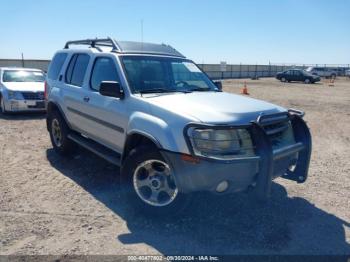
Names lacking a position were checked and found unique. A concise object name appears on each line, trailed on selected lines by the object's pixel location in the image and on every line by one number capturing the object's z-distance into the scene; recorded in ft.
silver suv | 10.87
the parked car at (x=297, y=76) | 117.70
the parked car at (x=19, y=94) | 32.73
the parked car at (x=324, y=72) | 157.99
